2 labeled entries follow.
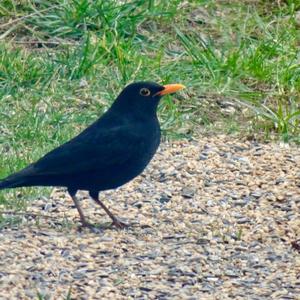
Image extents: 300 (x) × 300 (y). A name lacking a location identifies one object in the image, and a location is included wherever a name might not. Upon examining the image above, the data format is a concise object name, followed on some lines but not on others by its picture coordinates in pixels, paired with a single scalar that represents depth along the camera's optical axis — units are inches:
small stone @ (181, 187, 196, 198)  520.4
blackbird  467.2
